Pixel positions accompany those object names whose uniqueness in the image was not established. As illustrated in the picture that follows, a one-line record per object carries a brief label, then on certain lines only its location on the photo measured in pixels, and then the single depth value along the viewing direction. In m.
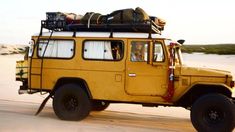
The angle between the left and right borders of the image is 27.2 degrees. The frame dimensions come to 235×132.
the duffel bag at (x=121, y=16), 11.26
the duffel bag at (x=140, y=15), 11.15
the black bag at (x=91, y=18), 11.64
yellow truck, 10.32
